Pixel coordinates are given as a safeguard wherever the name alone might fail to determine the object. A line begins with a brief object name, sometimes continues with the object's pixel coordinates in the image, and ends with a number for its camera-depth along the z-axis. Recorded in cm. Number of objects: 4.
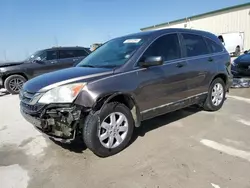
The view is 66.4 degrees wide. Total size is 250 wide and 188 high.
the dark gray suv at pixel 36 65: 726
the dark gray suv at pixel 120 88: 246
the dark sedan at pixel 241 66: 687
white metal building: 1986
